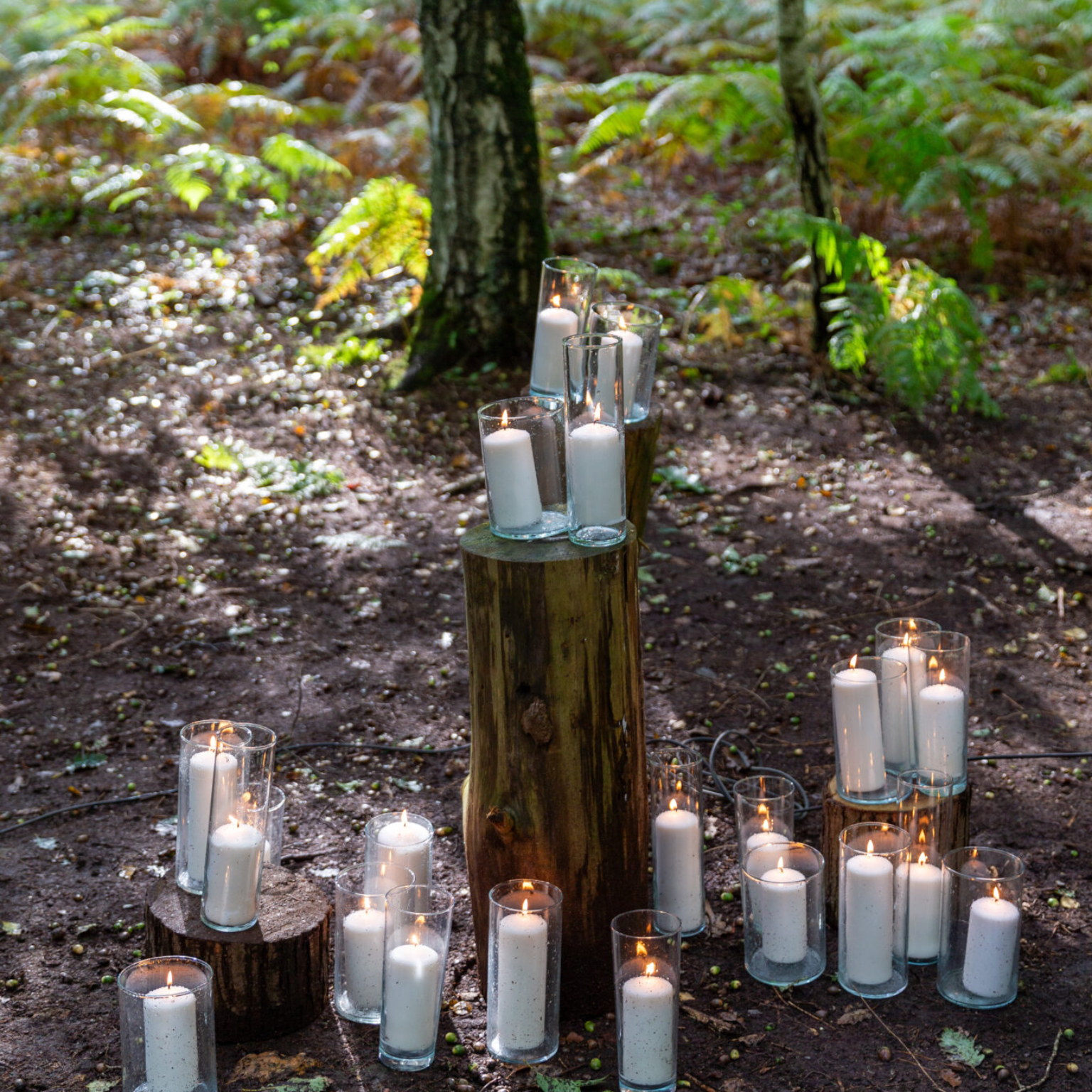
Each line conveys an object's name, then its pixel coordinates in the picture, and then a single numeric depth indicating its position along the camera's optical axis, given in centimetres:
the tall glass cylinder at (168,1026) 222
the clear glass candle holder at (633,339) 299
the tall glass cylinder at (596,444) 253
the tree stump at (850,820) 289
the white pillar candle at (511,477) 255
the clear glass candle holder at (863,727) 291
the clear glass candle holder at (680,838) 289
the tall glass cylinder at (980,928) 261
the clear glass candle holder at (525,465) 256
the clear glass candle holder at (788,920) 272
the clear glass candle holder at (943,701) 297
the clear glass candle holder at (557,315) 301
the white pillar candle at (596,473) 252
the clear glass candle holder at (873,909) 267
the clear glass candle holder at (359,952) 257
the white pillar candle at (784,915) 271
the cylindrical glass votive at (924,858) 282
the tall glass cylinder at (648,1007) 236
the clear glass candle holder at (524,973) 245
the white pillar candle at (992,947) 260
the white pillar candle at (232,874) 252
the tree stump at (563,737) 249
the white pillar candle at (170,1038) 222
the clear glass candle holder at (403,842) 269
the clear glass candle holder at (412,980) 243
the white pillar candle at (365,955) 257
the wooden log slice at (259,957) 254
